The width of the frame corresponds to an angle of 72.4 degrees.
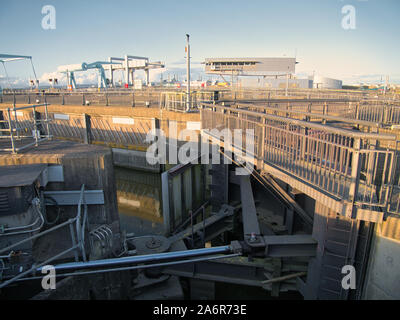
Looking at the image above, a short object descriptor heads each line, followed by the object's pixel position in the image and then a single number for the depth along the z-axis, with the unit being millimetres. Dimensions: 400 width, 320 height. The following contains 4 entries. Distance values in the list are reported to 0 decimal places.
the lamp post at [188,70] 12495
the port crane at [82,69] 50856
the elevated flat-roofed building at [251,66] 45312
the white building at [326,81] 54984
